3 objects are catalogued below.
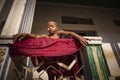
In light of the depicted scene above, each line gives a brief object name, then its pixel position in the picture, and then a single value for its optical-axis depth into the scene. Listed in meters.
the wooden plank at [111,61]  3.04
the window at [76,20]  5.47
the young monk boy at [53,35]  2.01
